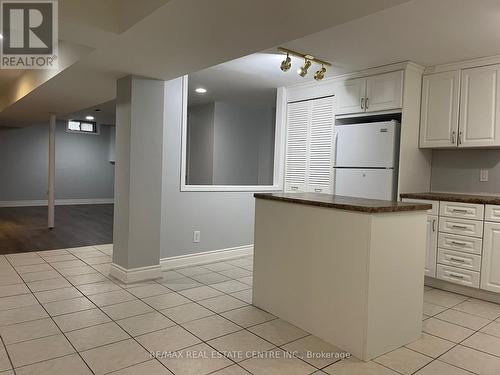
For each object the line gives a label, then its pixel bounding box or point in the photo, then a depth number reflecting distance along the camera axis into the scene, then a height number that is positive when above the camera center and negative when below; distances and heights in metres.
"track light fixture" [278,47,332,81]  3.30 +1.08
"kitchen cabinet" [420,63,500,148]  3.29 +0.67
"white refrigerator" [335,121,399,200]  3.63 +0.15
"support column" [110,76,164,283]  3.34 -0.12
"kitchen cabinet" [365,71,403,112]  3.58 +0.85
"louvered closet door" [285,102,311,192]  4.59 +0.34
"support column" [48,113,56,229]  6.06 -0.14
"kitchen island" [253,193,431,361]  2.10 -0.61
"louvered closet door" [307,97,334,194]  4.27 +0.31
